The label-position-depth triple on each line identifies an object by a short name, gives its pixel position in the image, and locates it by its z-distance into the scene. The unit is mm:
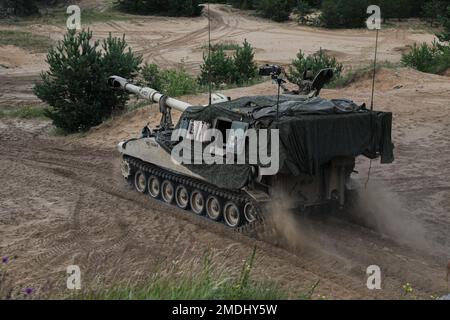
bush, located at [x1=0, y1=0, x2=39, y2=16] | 52562
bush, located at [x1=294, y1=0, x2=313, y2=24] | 52188
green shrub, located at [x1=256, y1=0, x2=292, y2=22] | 55094
